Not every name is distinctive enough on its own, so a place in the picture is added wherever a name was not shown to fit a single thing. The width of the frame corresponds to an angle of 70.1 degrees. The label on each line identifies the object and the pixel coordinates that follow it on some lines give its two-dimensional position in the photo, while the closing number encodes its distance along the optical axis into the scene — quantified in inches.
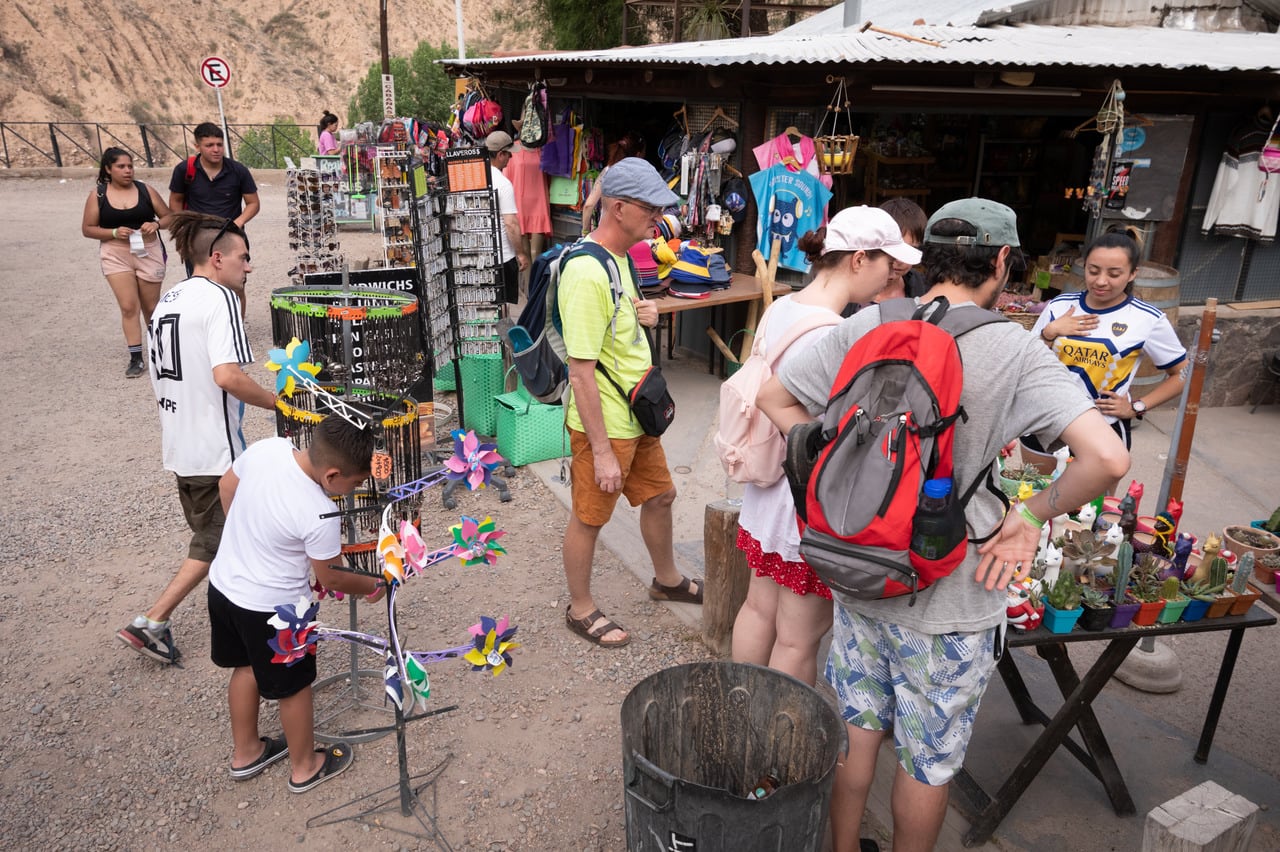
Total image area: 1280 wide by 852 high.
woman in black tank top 279.4
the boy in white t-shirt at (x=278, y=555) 106.7
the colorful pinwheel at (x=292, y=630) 102.0
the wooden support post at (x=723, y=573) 147.7
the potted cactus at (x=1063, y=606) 106.9
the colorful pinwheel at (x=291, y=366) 129.5
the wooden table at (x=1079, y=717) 111.0
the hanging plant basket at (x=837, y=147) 266.7
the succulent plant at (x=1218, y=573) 113.9
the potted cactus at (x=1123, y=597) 110.0
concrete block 60.9
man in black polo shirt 291.3
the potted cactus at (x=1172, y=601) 112.5
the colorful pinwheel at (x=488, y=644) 103.3
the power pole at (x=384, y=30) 616.7
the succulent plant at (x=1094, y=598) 108.3
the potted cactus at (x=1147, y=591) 111.6
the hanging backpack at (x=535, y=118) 347.6
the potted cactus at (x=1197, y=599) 113.2
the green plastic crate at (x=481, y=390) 237.0
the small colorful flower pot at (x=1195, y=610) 113.5
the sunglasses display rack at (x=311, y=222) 301.4
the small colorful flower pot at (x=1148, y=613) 111.3
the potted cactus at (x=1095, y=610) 108.1
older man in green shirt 133.0
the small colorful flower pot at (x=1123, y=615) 109.7
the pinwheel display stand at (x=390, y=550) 102.6
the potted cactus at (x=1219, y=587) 113.8
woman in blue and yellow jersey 145.8
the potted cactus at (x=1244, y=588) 113.3
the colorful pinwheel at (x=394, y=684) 100.3
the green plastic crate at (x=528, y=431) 230.2
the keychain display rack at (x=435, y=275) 219.0
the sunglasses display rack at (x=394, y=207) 292.0
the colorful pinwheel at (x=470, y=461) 116.6
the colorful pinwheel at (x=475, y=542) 108.7
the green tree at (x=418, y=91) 883.4
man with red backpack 78.8
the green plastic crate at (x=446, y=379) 272.7
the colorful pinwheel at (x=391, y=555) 100.2
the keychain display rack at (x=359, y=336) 179.8
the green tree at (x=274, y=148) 992.9
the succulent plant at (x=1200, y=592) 113.1
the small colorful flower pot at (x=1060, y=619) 106.8
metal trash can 79.7
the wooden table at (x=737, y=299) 262.1
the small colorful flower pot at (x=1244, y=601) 113.9
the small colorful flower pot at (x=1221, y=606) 113.7
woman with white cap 105.1
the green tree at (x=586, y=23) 713.0
